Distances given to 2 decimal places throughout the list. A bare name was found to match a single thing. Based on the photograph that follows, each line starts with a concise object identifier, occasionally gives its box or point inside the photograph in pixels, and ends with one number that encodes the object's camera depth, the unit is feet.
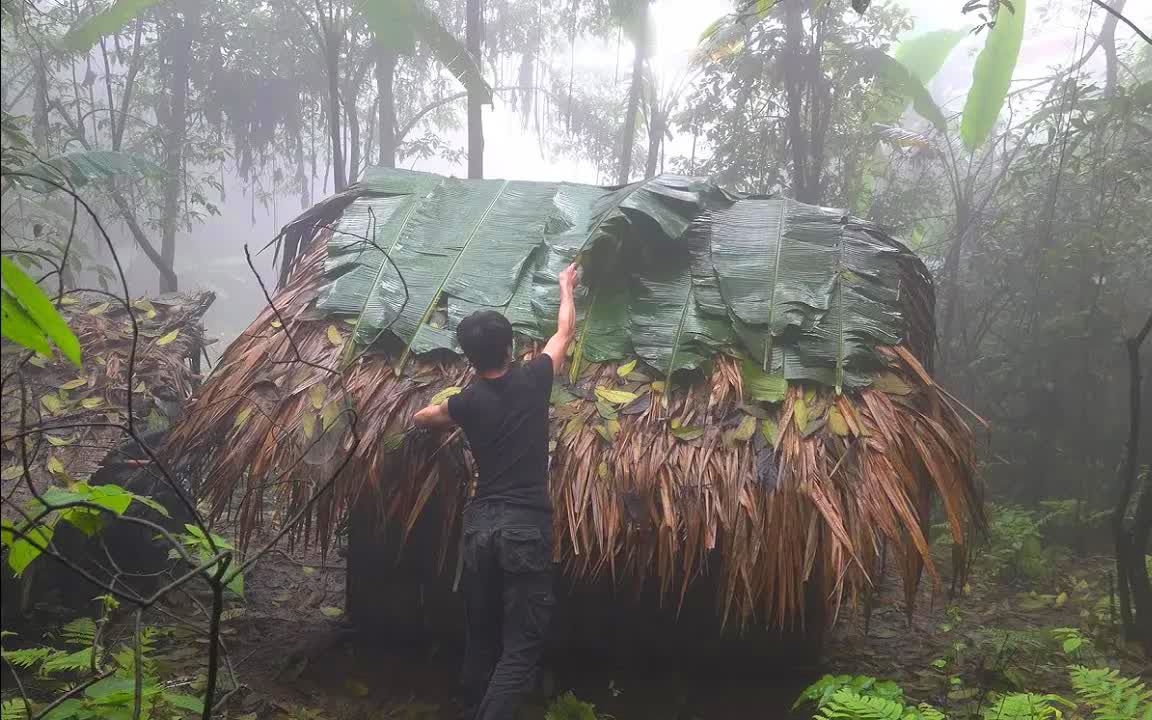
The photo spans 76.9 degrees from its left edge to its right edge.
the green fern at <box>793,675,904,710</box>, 8.72
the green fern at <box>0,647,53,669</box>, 8.42
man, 8.67
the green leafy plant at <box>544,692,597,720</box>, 9.63
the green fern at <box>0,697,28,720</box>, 6.83
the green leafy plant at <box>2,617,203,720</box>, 6.41
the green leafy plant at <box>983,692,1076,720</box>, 8.48
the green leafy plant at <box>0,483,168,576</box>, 5.20
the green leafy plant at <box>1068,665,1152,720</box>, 8.27
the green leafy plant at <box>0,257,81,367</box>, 3.23
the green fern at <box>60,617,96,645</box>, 10.08
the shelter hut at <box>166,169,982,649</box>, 9.62
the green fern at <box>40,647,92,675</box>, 8.25
